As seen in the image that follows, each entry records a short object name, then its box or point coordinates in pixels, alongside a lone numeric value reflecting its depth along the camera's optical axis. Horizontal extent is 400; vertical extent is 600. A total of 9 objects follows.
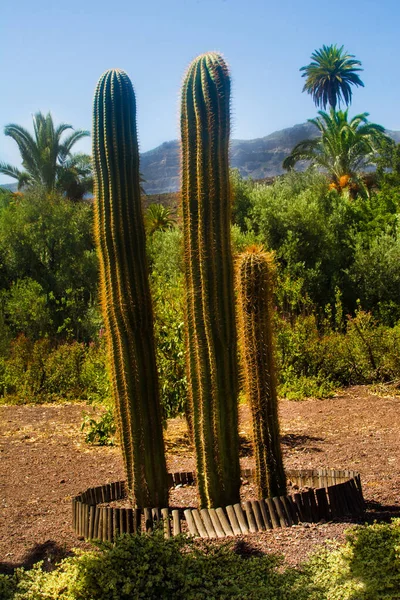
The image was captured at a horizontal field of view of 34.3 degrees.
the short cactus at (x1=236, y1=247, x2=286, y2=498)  3.99
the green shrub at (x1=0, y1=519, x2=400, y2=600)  2.89
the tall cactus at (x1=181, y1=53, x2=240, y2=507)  3.70
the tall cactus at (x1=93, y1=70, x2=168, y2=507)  3.94
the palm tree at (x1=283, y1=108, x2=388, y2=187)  27.62
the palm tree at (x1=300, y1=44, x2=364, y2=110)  37.62
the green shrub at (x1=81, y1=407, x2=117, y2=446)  6.77
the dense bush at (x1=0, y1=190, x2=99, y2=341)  19.23
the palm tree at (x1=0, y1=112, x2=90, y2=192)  23.52
